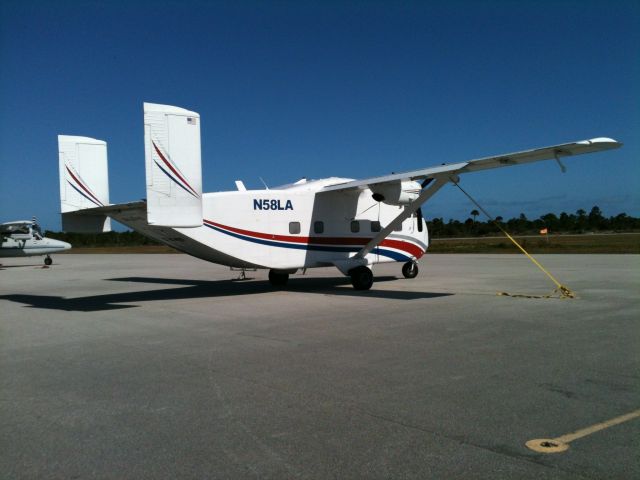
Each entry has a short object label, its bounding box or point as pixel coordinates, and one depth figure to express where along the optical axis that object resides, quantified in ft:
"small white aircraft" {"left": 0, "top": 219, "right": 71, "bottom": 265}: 115.65
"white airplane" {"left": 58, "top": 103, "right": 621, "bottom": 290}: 38.09
